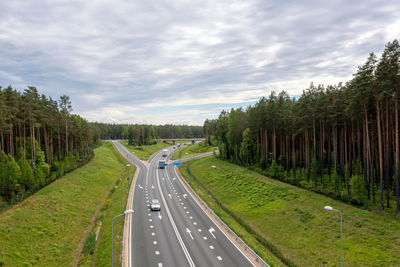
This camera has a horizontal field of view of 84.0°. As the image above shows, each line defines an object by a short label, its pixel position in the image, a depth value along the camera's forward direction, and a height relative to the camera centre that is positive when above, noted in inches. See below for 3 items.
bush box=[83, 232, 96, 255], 1000.1 -501.8
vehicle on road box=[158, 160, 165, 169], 3188.5 -425.0
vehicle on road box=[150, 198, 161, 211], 1545.3 -490.8
